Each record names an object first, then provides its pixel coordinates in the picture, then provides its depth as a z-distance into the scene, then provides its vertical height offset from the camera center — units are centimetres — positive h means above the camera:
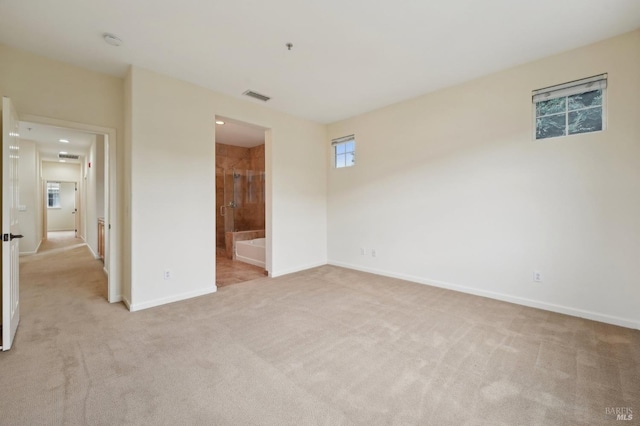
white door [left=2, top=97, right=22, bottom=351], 209 -15
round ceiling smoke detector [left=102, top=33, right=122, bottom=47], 244 +162
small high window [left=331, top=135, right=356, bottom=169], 487 +114
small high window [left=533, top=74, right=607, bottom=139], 264 +109
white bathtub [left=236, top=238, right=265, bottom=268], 514 -84
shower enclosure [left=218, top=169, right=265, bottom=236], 675 +25
